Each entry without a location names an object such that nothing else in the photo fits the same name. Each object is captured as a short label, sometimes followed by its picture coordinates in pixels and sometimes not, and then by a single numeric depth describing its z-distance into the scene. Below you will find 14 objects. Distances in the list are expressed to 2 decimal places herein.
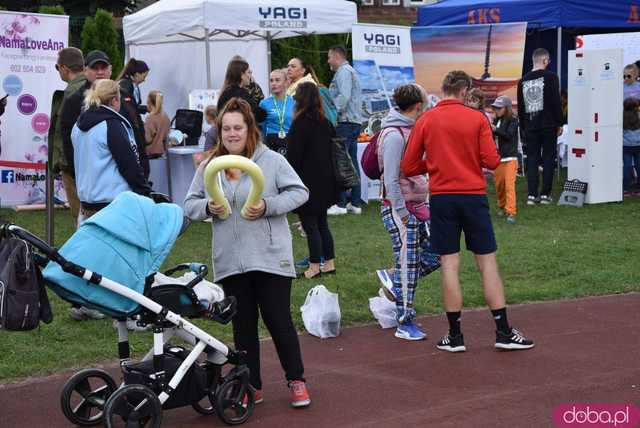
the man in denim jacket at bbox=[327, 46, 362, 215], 14.10
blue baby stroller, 5.43
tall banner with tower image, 17.73
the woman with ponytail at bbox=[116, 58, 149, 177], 8.51
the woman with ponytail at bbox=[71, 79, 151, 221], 7.49
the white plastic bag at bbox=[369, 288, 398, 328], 8.27
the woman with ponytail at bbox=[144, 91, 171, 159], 13.73
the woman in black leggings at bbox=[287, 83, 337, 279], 9.52
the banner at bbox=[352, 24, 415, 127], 15.41
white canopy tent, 15.33
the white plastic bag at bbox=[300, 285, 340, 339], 7.92
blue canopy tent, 18.84
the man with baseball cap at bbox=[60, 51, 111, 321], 8.35
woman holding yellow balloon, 5.95
